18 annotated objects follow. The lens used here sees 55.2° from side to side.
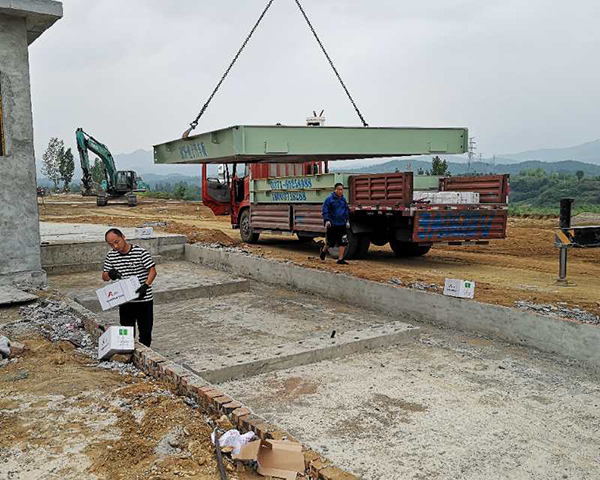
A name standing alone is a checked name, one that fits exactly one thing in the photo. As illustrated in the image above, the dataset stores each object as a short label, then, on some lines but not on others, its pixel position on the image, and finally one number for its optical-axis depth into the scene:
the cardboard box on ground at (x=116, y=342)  5.37
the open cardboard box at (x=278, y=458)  3.37
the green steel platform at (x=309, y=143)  8.11
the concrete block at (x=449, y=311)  6.08
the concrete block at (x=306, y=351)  5.72
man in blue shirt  11.41
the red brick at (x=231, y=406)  4.06
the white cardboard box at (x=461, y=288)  7.34
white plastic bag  3.58
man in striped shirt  5.89
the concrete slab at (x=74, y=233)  13.70
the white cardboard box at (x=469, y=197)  11.57
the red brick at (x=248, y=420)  3.80
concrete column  8.11
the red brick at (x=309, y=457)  3.43
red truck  11.24
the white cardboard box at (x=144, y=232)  13.78
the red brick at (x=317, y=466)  3.35
